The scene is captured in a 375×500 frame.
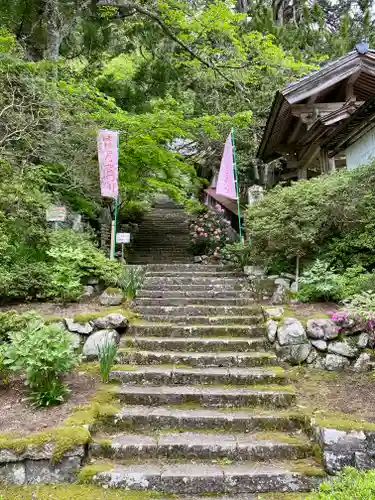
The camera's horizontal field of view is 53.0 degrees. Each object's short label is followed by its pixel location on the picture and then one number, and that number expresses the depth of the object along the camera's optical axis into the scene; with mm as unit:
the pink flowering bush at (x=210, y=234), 12344
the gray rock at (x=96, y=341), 5660
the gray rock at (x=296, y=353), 5387
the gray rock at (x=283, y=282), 7173
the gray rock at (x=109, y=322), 5895
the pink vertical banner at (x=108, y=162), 8008
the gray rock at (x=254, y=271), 7889
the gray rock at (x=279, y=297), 6659
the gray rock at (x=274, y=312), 5916
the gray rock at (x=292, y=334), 5406
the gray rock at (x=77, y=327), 5814
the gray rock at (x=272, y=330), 5652
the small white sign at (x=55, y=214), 7195
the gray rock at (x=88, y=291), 7082
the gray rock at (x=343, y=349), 5250
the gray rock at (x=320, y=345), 5344
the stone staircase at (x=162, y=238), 12486
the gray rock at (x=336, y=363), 5254
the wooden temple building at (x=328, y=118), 8578
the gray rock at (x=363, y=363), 5109
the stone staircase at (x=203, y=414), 3518
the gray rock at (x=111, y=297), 6734
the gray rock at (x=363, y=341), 5203
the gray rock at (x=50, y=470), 3529
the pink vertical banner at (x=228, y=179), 9250
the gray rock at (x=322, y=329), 5336
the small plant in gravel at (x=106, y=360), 4930
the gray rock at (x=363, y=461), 3438
